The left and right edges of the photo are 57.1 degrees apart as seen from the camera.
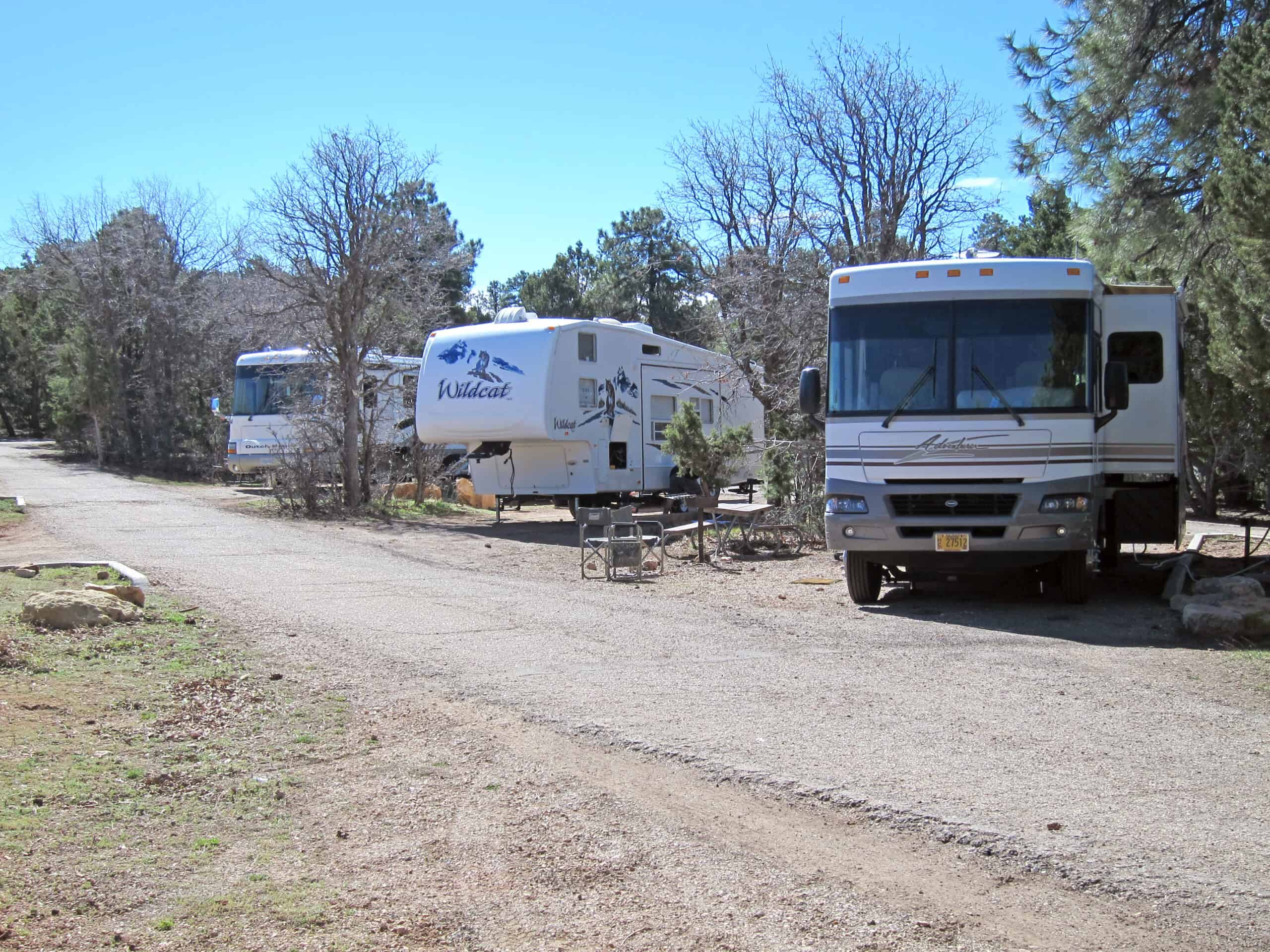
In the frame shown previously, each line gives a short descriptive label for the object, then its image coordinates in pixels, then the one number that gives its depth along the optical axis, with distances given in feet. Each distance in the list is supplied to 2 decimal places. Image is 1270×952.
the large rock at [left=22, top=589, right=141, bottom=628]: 28.04
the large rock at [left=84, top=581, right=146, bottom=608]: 31.71
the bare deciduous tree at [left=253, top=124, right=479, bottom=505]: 69.72
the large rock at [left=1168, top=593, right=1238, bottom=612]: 30.91
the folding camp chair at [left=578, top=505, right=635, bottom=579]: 44.01
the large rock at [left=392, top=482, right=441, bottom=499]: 79.30
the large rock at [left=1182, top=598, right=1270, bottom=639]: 28.37
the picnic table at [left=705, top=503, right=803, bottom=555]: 48.60
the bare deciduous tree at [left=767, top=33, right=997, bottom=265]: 61.77
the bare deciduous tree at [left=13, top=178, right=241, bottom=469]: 106.11
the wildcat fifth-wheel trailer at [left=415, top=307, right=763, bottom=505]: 60.49
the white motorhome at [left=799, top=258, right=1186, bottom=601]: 32.04
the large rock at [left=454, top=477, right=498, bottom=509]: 78.69
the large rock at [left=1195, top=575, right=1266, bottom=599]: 31.65
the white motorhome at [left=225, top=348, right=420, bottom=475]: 73.51
